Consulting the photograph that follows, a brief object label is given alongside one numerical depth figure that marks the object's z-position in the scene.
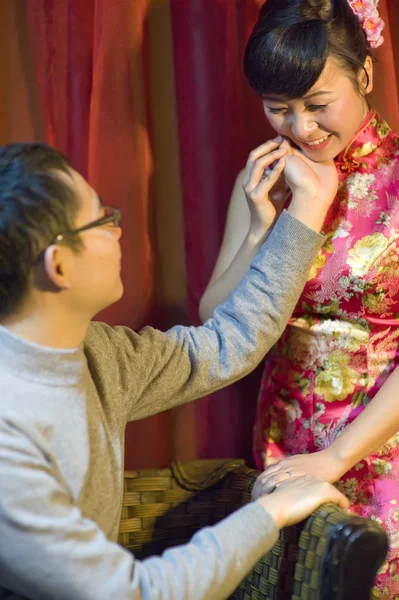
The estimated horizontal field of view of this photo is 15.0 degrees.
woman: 1.97
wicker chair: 1.77
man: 1.68
